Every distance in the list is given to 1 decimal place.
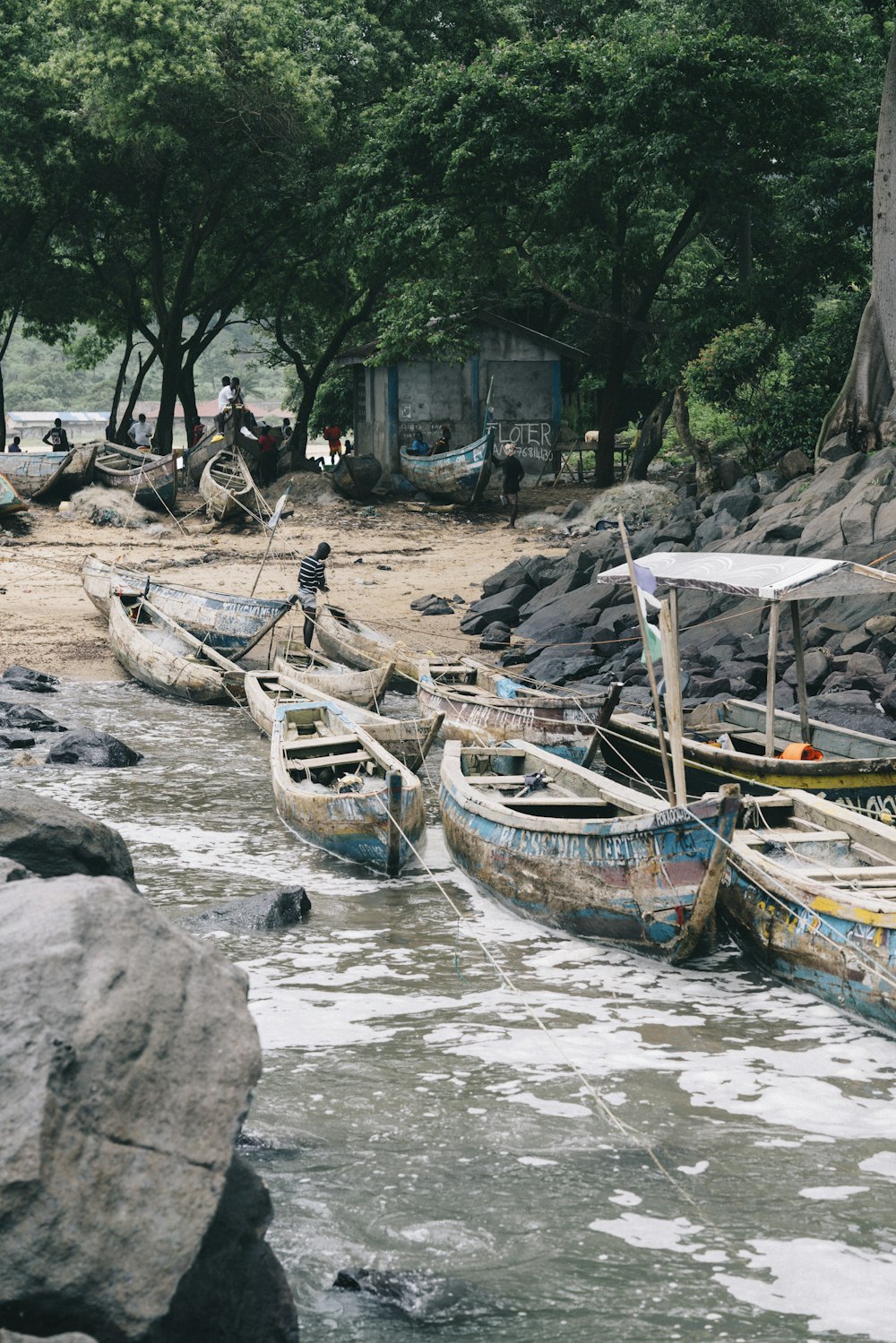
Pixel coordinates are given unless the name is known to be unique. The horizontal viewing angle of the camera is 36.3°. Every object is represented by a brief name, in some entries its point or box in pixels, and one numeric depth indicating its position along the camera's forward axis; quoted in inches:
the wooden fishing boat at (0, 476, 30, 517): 1072.2
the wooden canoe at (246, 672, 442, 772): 517.7
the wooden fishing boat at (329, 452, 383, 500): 1232.2
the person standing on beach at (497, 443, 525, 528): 1144.2
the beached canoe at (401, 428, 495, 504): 1173.7
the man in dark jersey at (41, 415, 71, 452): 1326.3
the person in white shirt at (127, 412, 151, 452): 1358.3
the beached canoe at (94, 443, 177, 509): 1148.5
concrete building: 1300.4
